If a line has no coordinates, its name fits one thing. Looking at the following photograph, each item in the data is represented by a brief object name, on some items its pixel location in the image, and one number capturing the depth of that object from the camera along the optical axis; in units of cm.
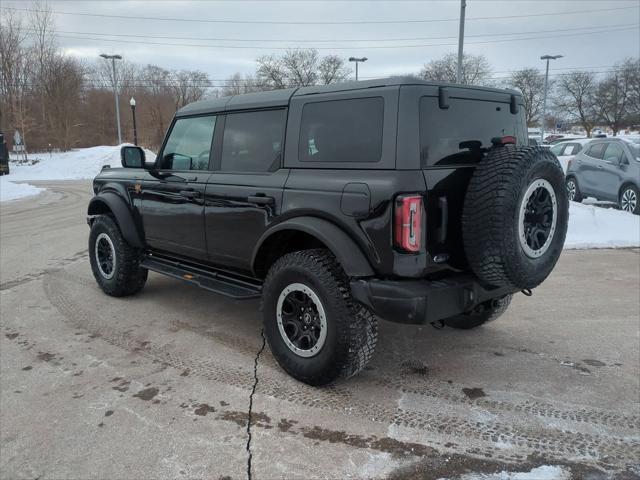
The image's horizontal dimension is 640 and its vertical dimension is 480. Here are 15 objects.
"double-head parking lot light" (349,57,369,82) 3494
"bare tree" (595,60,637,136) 5241
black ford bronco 304
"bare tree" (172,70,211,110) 5872
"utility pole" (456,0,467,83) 1802
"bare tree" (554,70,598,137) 5797
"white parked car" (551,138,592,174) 1591
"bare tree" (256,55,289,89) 5203
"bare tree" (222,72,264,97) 5360
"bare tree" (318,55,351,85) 5294
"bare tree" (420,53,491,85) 4503
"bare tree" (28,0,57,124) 4409
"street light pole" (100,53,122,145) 3402
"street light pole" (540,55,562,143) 4138
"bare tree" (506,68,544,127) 6034
